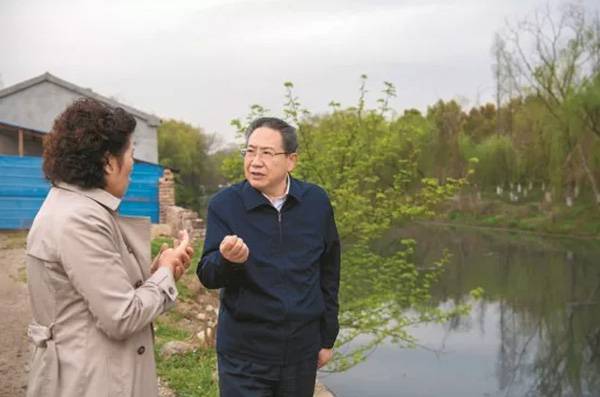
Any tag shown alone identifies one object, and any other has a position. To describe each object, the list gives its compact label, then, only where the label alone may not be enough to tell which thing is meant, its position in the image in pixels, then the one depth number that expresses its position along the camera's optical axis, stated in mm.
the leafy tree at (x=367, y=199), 6945
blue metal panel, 11961
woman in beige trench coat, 1604
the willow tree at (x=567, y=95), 28266
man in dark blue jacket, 2232
